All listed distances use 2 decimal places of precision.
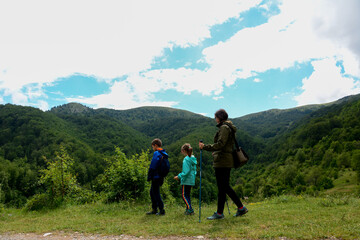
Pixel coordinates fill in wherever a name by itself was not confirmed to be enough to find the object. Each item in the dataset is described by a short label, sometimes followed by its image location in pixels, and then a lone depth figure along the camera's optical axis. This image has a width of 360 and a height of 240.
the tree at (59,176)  8.55
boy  6.10
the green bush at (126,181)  8.14
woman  4.92
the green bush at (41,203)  8.09
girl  6.18
